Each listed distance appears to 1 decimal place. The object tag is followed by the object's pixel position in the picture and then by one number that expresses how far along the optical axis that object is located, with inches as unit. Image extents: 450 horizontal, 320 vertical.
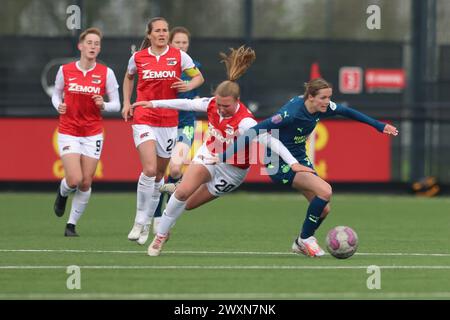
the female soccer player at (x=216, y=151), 447.2
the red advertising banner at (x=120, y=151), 818.2
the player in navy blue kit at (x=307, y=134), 456.8
